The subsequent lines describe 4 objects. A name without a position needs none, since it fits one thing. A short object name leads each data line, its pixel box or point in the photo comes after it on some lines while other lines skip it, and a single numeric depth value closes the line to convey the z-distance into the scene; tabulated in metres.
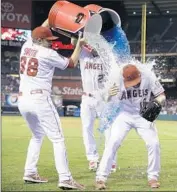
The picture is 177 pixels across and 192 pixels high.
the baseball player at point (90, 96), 7.15
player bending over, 5.46
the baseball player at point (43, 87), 5.33
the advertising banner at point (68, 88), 38.88
